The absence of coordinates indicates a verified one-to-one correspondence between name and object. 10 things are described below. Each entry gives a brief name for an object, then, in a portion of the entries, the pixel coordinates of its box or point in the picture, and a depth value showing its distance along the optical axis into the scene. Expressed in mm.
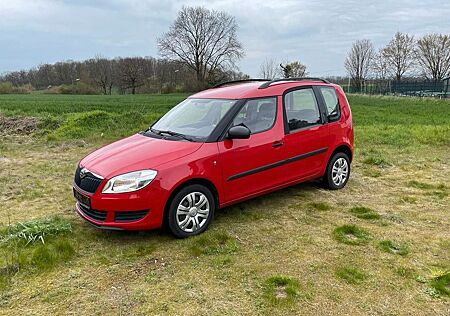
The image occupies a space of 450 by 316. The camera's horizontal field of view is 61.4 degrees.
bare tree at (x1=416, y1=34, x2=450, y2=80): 60594
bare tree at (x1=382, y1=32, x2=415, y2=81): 65000
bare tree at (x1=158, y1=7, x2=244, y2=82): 60009
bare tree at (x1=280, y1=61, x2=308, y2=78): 56491
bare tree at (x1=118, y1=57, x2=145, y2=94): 72812
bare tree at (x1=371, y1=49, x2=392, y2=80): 66625
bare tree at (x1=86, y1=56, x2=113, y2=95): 74250
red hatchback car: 3939
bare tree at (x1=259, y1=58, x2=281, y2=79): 59806
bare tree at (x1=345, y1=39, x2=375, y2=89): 76719
